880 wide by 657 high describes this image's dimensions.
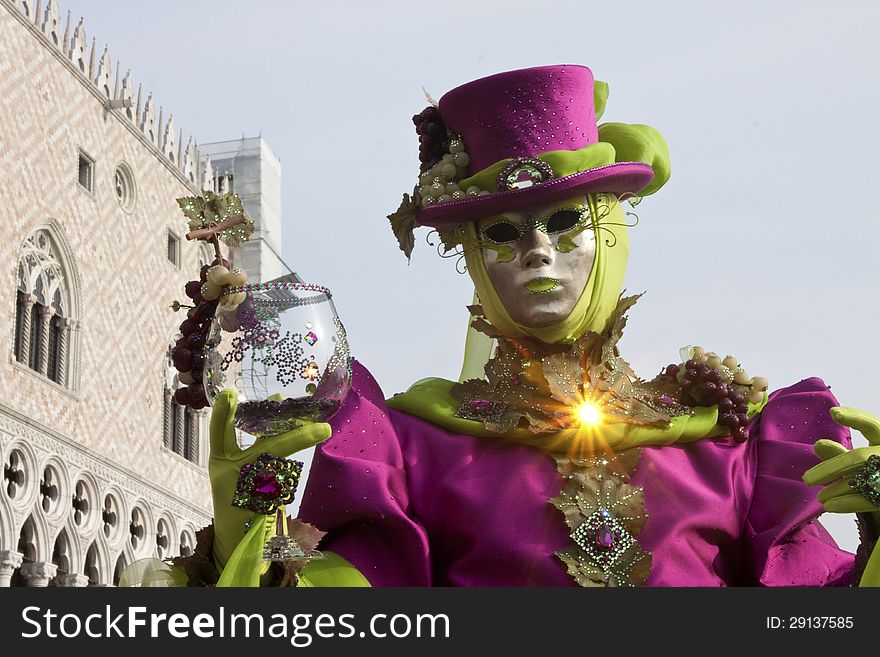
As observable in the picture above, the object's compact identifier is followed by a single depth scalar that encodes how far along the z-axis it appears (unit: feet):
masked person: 13.61
